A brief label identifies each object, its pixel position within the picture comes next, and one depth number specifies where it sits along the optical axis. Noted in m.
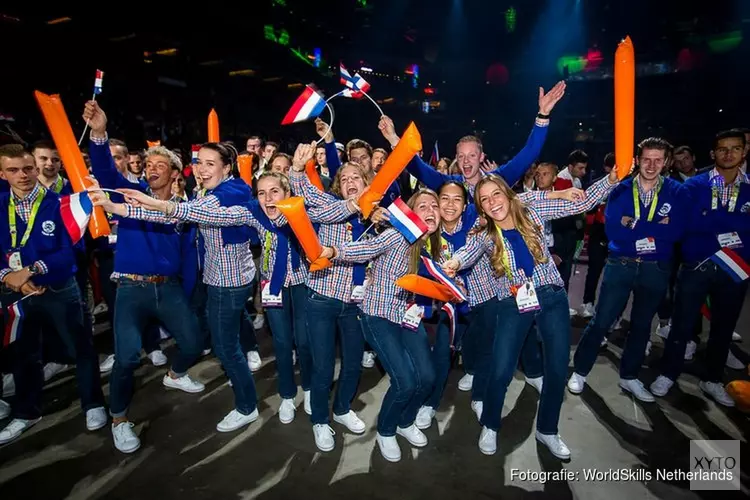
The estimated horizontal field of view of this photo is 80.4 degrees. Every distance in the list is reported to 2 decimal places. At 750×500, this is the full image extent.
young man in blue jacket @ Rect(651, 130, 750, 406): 3.81
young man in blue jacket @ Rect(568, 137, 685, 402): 3.67
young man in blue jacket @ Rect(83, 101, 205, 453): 3.15
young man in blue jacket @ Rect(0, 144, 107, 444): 3.28
